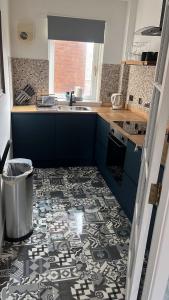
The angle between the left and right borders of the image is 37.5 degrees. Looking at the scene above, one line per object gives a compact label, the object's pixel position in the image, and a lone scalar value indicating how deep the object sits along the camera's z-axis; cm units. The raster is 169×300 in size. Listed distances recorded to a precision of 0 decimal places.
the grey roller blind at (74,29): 334
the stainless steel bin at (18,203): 198
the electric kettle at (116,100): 365
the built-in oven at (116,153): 255
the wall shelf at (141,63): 269
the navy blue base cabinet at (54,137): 325
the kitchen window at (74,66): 358
